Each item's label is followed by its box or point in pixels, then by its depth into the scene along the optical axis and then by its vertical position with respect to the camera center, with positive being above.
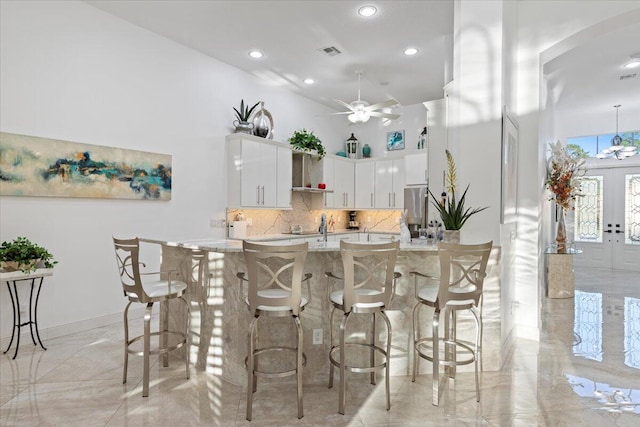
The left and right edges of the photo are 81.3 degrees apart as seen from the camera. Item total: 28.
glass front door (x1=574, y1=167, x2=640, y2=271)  8.55 -0.04
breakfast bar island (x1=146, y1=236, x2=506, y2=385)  2.94 -0.82
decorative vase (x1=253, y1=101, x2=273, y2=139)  5.85 +1.42
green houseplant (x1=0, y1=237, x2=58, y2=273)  3.31 -0.42
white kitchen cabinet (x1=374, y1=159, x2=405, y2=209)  7.16 +0.60
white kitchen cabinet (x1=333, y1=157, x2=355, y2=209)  7.34 +0.60
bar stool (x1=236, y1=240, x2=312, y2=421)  2.36 -0.55
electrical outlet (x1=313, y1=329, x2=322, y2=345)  3.01 -0.99
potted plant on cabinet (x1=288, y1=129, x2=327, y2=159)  6.42 +1.24
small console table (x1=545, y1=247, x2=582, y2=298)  5.74 -0.90
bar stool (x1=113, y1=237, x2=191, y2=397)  2.76 -0.63
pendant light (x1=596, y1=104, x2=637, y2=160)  7.54 +1.39
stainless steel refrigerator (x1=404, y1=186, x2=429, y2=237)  6.02 +0.15
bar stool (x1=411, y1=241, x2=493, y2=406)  2.61 -0.58
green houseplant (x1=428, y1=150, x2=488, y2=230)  3.14 +0.04
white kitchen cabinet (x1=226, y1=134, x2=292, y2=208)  5.57 +0.64
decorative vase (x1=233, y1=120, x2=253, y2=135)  5.66 +1.31
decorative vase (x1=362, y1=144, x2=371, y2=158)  7.91 +1.34
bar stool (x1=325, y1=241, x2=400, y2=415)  2.46 -0.54
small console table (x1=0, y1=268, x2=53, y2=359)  3.31 -0.81
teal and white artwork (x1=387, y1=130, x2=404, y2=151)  7.58 +1.53
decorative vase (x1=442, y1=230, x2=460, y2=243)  3.14 -0.17
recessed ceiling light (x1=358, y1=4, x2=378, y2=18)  4.01 +2.23
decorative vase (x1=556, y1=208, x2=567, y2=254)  5.98 -0.29
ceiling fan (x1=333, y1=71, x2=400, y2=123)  4.92 +1.35
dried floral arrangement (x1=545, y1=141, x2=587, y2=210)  5.68 +0.61
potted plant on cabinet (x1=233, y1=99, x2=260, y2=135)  5.67 +1.41
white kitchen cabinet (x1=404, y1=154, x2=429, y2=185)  6.40 +0.81
